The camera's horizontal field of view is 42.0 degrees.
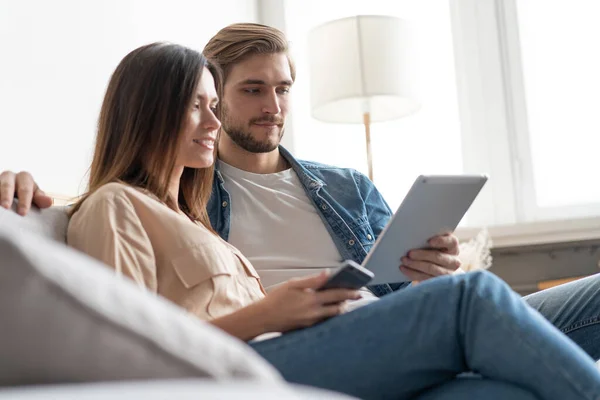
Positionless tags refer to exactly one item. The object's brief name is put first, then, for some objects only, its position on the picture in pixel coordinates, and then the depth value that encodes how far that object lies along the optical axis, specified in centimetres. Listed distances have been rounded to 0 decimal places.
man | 176
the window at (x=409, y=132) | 321
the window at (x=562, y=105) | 303
